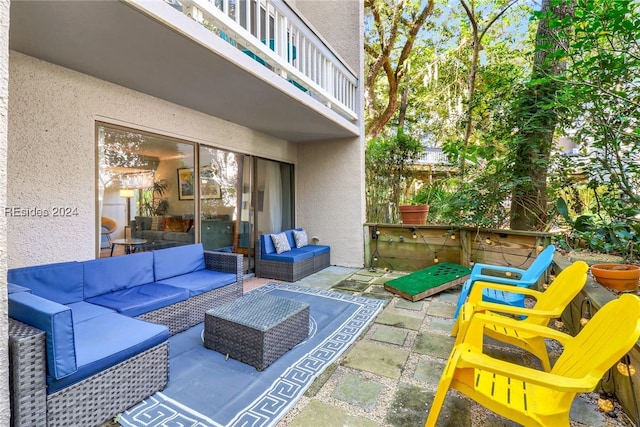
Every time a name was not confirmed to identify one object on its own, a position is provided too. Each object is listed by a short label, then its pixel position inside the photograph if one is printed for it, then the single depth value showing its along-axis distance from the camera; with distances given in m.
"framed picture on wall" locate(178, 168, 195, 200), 4.19
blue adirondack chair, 2.88
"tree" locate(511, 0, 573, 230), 3.99
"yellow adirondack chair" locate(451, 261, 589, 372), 2.10
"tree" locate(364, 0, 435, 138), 7.88
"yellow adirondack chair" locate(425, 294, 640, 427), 1.28
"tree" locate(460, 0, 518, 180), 5.46
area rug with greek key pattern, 1.84
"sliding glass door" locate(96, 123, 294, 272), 3.41
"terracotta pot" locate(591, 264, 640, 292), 2.58
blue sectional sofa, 1.50
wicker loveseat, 4.98
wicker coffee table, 2.36
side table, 3.45
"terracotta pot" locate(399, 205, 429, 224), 5.53
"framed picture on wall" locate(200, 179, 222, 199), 4.48
